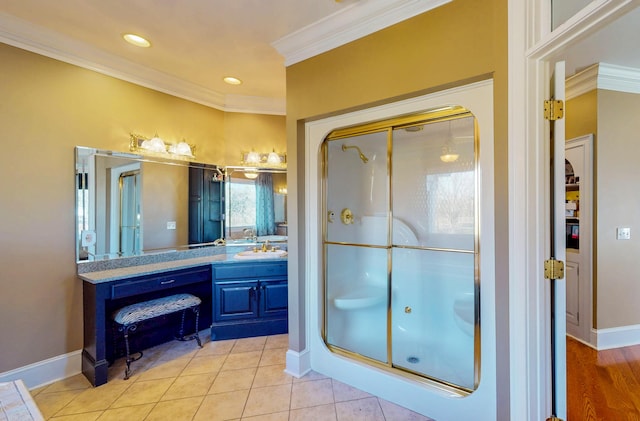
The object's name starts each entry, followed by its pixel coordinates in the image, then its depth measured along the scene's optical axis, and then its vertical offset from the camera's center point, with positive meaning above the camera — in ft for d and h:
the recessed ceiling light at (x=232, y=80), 9.55 +4.53
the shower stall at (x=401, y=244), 6.86 -0.95
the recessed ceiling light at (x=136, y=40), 7.18 +4.49
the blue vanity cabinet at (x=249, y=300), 9.37 -3.03
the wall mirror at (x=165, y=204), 7.95 +0.23
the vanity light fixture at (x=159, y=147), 8.89 +2.13
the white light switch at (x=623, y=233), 8.87 -0.73
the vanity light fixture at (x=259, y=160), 11.37 +2.06
